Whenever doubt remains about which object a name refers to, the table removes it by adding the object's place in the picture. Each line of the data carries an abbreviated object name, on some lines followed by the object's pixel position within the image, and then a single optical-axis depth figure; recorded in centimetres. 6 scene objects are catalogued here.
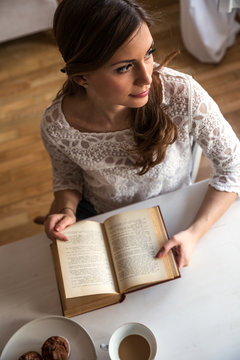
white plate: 86
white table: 86
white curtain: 213
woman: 77
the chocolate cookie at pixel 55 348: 84
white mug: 81
